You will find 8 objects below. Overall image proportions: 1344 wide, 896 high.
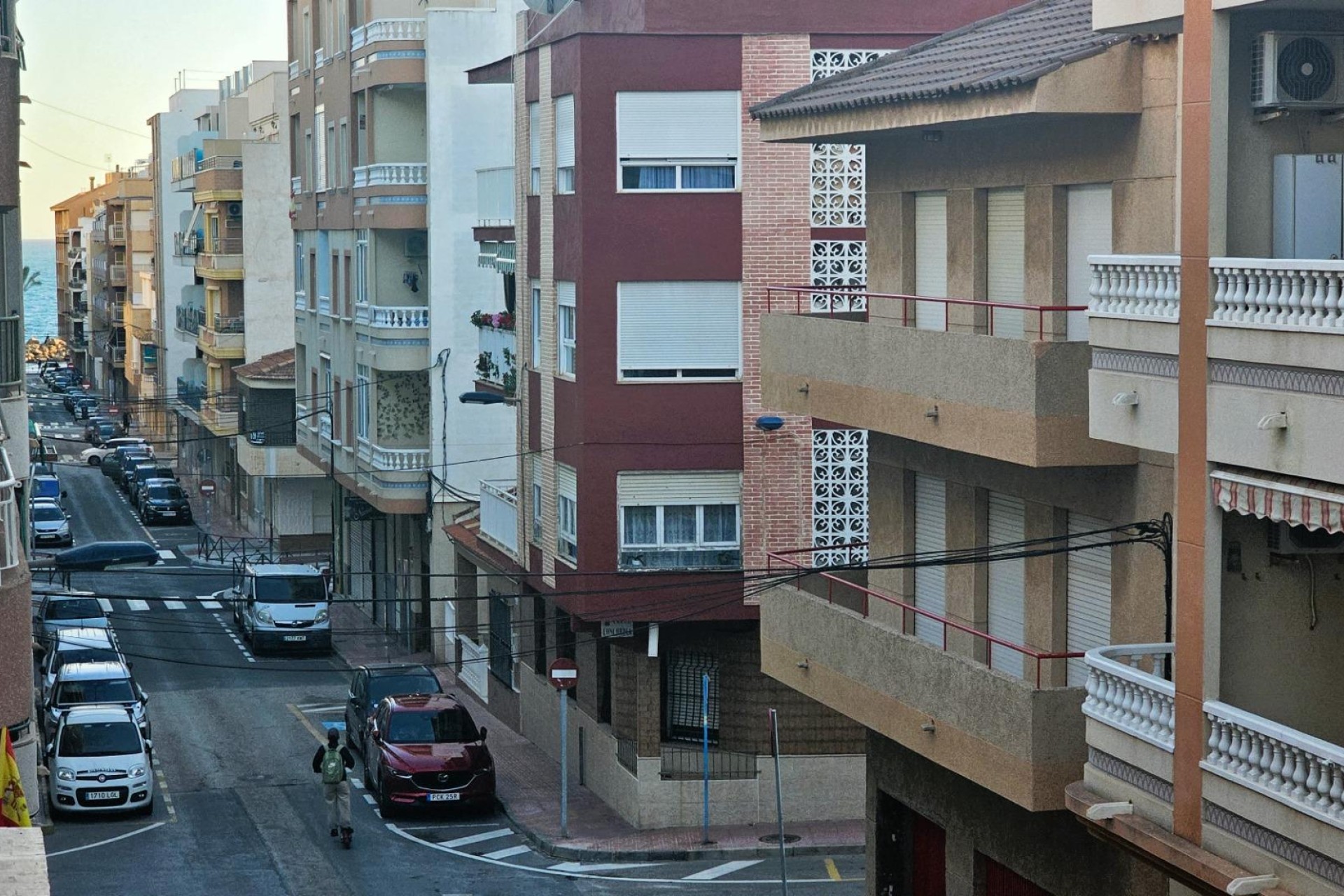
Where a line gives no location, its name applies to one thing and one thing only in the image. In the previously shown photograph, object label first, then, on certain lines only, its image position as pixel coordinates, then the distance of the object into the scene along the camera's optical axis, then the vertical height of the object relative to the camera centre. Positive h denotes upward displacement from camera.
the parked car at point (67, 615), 44.94 -6.85
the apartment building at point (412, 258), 42.88 +1.01
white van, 45.53 -6.69
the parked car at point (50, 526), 64.38 -6.81
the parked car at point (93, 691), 33.69 -6.29
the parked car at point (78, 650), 38.47 -6.48
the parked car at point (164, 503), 73.25 -6.95
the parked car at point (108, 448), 88.25 -6.27
